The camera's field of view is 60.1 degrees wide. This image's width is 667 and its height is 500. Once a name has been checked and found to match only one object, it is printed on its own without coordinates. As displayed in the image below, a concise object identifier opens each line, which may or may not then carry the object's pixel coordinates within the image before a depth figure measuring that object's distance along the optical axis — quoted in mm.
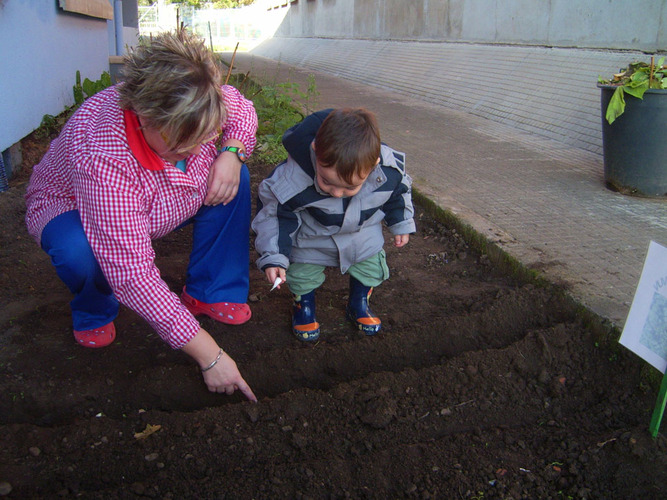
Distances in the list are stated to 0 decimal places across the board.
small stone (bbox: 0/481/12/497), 1584
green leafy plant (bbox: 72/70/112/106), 5402
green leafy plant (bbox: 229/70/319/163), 4598
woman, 1708
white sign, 1652
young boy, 2021
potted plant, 3574
